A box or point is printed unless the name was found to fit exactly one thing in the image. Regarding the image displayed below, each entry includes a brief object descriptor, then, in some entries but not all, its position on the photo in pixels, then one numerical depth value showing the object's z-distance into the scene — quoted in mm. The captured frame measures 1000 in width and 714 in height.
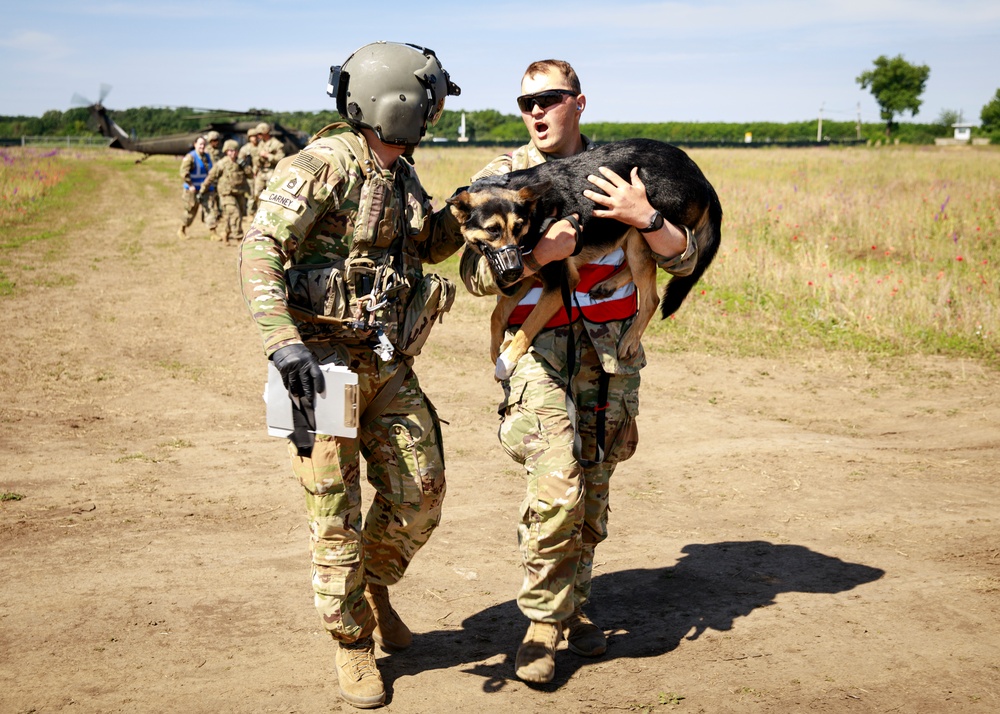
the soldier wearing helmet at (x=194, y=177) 20375
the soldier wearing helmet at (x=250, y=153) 19281
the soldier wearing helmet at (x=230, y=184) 19062
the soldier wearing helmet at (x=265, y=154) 18875
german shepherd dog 3607
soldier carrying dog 3557
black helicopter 28906
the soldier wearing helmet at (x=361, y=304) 3315
